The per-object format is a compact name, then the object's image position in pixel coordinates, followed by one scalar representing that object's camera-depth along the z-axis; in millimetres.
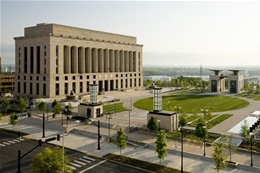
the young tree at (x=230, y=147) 35375
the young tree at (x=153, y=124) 46281
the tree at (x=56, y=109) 60594
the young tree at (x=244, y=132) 40600
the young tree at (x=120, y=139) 37750
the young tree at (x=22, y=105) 66625
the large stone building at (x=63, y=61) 88812
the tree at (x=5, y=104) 67312
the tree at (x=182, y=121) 47531
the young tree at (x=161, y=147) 33781
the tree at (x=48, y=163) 25250
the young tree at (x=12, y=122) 51794
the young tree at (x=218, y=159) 30344
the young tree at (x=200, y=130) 40406
